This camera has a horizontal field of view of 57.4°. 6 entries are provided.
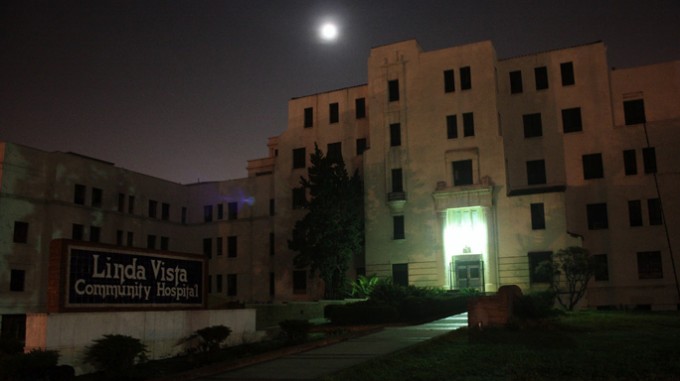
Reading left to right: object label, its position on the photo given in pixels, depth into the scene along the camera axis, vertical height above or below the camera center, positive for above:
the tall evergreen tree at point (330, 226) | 46.19 +4.42
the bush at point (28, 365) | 12.80 -1.55
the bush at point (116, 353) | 14.79 -1.50
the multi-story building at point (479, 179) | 42.75 +7.73
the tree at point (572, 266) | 35.72 +0.83
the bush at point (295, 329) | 20.59 -1.42
